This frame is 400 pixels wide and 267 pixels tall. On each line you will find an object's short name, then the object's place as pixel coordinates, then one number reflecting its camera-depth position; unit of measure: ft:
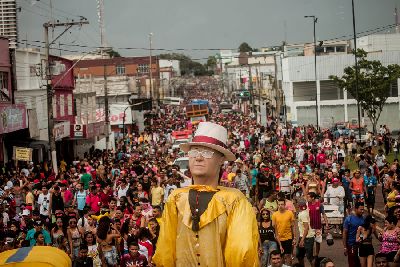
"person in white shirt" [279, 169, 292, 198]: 84.12
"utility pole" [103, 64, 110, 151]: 179.52
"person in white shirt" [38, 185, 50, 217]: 71.05
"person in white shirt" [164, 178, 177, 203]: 78.02
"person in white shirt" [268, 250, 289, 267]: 40.09
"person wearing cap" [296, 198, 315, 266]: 53.93
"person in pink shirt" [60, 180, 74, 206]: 73.77
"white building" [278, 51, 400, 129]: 247.85
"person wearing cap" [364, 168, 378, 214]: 76.43
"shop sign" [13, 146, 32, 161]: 98.63
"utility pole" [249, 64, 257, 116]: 361.59
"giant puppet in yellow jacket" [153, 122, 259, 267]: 22.54
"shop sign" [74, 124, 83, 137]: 159.74
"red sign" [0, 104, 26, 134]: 115.14
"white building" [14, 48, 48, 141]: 140.77
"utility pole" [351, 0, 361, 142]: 137.14
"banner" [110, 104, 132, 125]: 232.32
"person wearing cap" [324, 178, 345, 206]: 68.59
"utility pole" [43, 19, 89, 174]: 117.80
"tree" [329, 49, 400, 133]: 202.69
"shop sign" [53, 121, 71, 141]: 140.60
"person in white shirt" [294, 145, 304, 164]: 126.05
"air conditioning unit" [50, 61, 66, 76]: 155.42
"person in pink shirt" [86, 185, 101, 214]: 72.54
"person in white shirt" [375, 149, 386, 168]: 99.21
